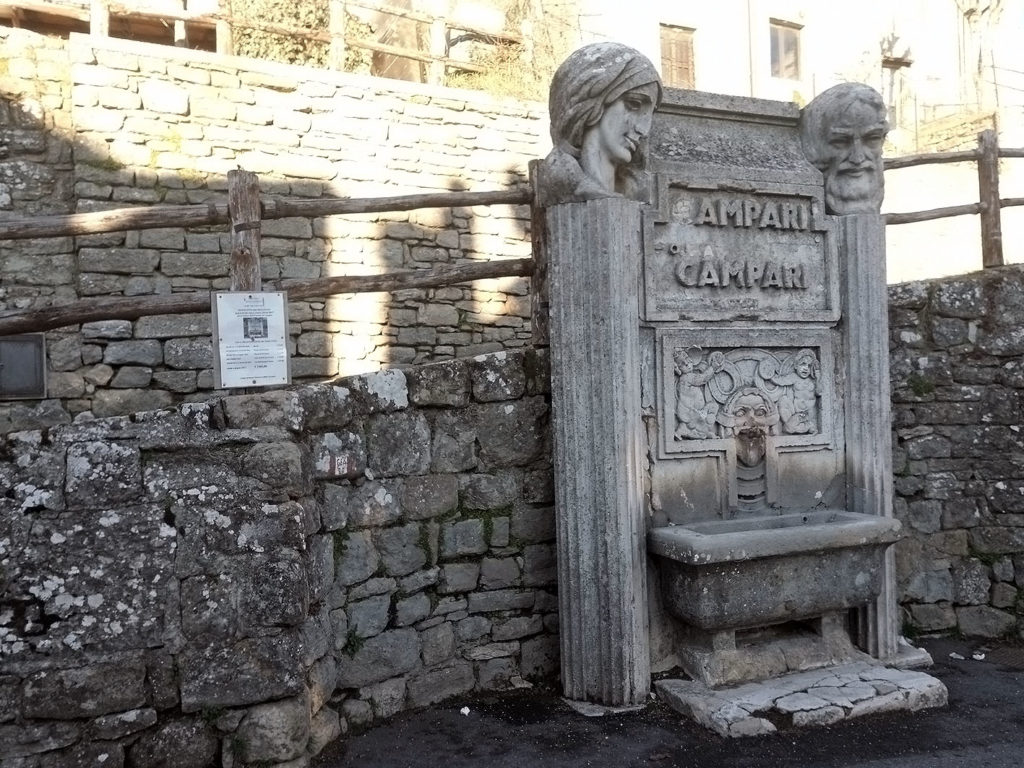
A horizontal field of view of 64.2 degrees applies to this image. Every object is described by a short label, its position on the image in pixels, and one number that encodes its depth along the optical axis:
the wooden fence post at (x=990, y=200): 4.84
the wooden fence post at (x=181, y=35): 7.73
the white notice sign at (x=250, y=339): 3.00
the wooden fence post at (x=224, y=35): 7.57
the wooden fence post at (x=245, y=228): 3.22
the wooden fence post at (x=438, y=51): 8.66
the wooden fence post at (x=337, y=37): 8.04
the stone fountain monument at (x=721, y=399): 3.43
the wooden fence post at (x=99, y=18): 6.85
